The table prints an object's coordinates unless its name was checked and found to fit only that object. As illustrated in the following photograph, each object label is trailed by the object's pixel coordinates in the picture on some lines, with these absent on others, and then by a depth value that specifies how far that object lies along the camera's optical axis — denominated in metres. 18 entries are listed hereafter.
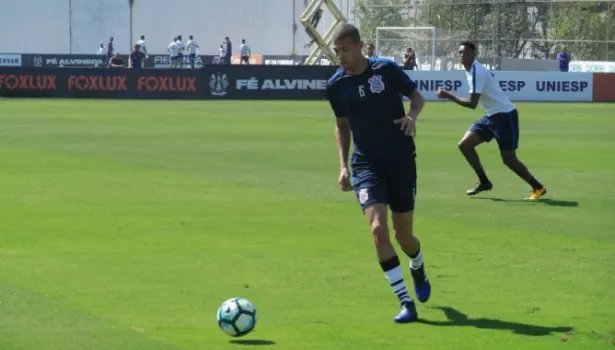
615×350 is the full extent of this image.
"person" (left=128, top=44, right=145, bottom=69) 59.41
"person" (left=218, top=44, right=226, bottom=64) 69.06
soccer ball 7.91
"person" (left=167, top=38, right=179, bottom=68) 64.56
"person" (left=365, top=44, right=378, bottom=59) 34.03
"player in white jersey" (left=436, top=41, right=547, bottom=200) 15.85
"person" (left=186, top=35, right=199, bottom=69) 66.94
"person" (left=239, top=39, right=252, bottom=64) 67.00
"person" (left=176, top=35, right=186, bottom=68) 65.25
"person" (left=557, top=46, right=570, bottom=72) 54.97
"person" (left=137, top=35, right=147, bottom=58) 62.50
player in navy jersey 8.65
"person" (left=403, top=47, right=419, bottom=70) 52.97
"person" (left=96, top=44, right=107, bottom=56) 72.49
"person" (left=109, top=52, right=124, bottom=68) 60.19
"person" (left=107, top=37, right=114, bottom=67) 67.54
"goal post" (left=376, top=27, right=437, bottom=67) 62.63
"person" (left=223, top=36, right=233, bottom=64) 68.56
